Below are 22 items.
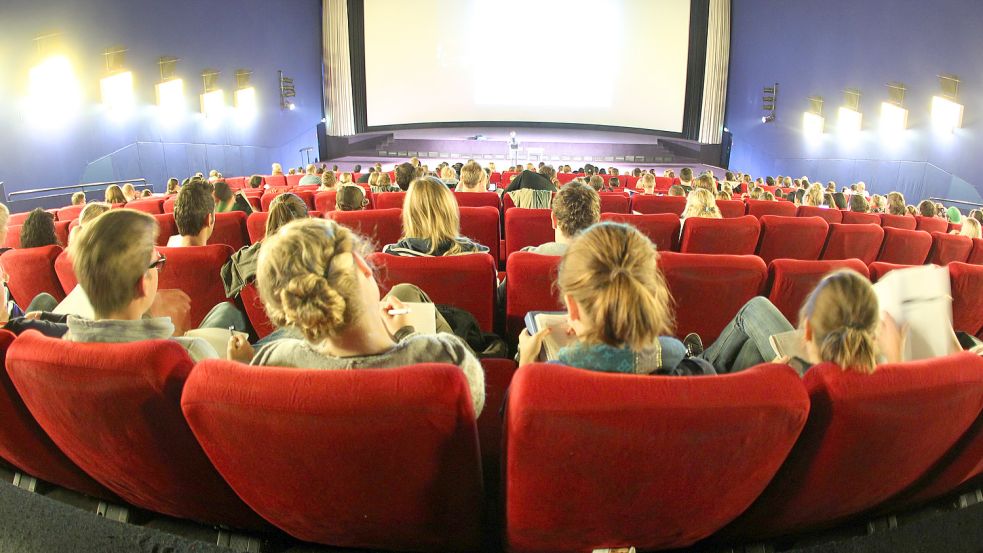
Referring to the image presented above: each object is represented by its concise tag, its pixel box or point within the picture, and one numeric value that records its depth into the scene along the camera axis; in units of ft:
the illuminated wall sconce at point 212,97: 38.83
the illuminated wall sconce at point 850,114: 37.37
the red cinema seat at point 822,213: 16.61
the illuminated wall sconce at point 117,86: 29.86
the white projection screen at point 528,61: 52.60
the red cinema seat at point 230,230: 11.59
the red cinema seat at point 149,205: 15.31
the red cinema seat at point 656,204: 16.74
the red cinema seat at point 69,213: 15.83
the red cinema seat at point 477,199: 15.79
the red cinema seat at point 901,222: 15.37
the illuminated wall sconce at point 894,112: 33.45
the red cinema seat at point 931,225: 15.90
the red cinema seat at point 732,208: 16.29
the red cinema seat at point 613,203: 16.56
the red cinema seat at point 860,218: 15.39
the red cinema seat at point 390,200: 14.75
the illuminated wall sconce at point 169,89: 34.37
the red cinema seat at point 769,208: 17.01
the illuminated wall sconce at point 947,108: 29.35
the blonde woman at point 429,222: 8.24
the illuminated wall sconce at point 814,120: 41.52
